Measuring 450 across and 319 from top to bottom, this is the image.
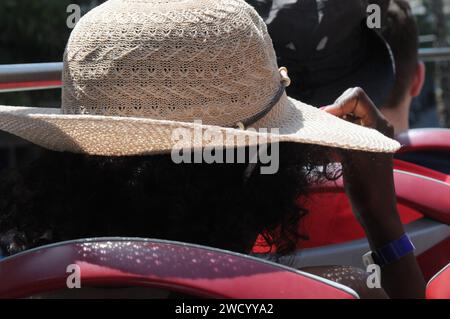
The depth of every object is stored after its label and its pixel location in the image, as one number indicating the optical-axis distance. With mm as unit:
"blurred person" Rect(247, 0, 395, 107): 2631
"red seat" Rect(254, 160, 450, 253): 2414
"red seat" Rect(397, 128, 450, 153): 2595
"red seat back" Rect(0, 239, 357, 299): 1992
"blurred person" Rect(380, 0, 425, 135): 3027
